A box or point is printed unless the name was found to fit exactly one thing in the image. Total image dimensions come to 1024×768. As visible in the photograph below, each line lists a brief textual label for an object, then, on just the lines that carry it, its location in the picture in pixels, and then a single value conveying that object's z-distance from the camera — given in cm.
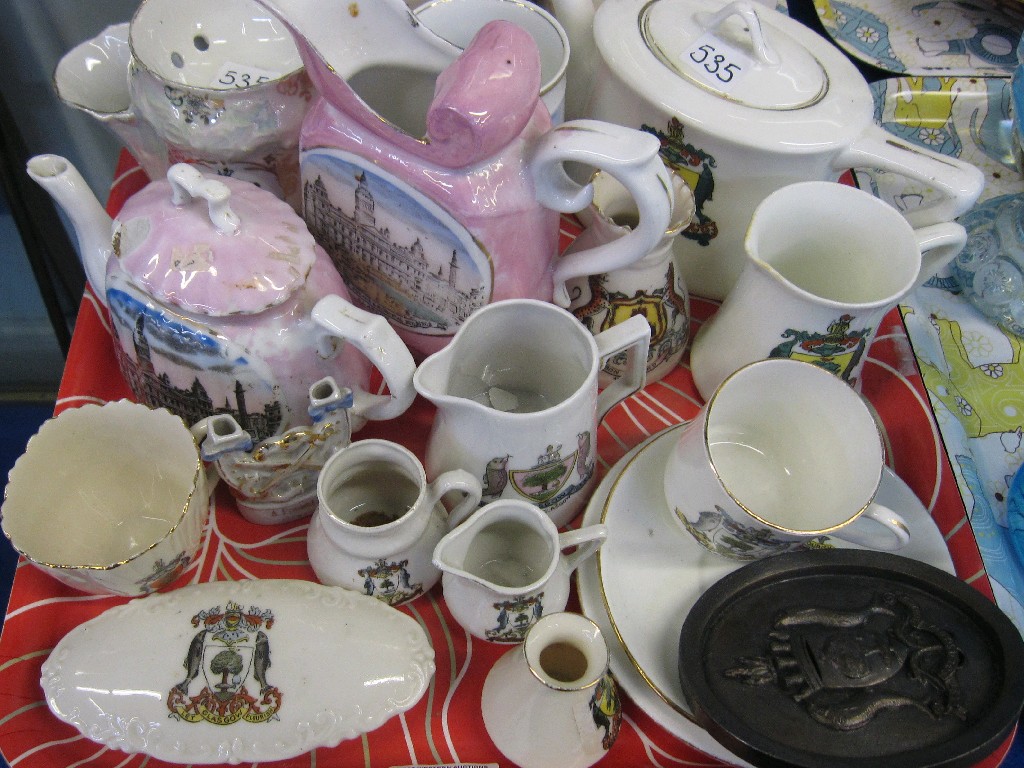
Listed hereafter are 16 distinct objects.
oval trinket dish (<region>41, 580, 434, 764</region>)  47
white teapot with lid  58
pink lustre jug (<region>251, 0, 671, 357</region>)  48
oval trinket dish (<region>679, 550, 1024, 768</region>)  46
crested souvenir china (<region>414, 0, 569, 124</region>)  62
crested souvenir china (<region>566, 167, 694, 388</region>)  58
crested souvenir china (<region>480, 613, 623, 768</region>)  46
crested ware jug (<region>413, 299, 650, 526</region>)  50
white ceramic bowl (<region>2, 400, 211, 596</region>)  53
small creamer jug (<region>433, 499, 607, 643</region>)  49
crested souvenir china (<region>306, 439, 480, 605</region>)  51
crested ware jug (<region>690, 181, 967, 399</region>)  57
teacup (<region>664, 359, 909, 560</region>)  52
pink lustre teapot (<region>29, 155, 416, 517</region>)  49
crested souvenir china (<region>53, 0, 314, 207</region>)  58
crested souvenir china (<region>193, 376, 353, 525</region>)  50
